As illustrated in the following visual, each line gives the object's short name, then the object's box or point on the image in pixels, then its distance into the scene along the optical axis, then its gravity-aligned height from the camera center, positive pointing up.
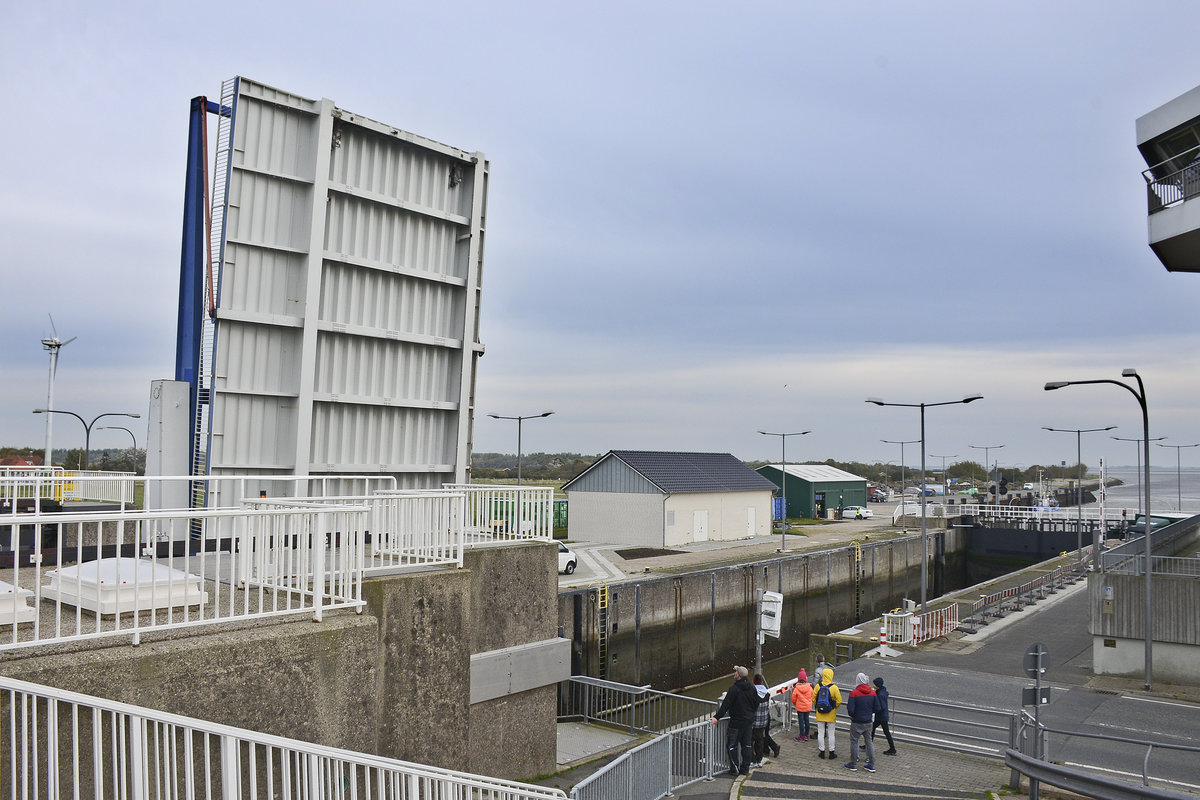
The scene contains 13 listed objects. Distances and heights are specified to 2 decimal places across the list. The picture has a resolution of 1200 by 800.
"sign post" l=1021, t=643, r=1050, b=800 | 11.23 -2.90
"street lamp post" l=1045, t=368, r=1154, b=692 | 17.81 -1.62
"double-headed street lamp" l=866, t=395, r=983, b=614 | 27.36 +0.14
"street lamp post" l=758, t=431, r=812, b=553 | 50.66 +1.24
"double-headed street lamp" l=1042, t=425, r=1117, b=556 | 22.30 -1.92
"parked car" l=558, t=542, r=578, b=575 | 32.50 -4.12
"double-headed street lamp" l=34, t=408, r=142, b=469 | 38.50 +0.57
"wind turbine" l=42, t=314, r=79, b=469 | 28.69 +3.14
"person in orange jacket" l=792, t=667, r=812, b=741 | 14.09 -3.87
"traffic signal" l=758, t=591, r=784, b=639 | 15.35 -2.79
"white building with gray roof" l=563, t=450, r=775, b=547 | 44.62 -2.47
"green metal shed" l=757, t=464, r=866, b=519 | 70.31 -2.58
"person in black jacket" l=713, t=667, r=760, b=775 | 12.51 -3.79
